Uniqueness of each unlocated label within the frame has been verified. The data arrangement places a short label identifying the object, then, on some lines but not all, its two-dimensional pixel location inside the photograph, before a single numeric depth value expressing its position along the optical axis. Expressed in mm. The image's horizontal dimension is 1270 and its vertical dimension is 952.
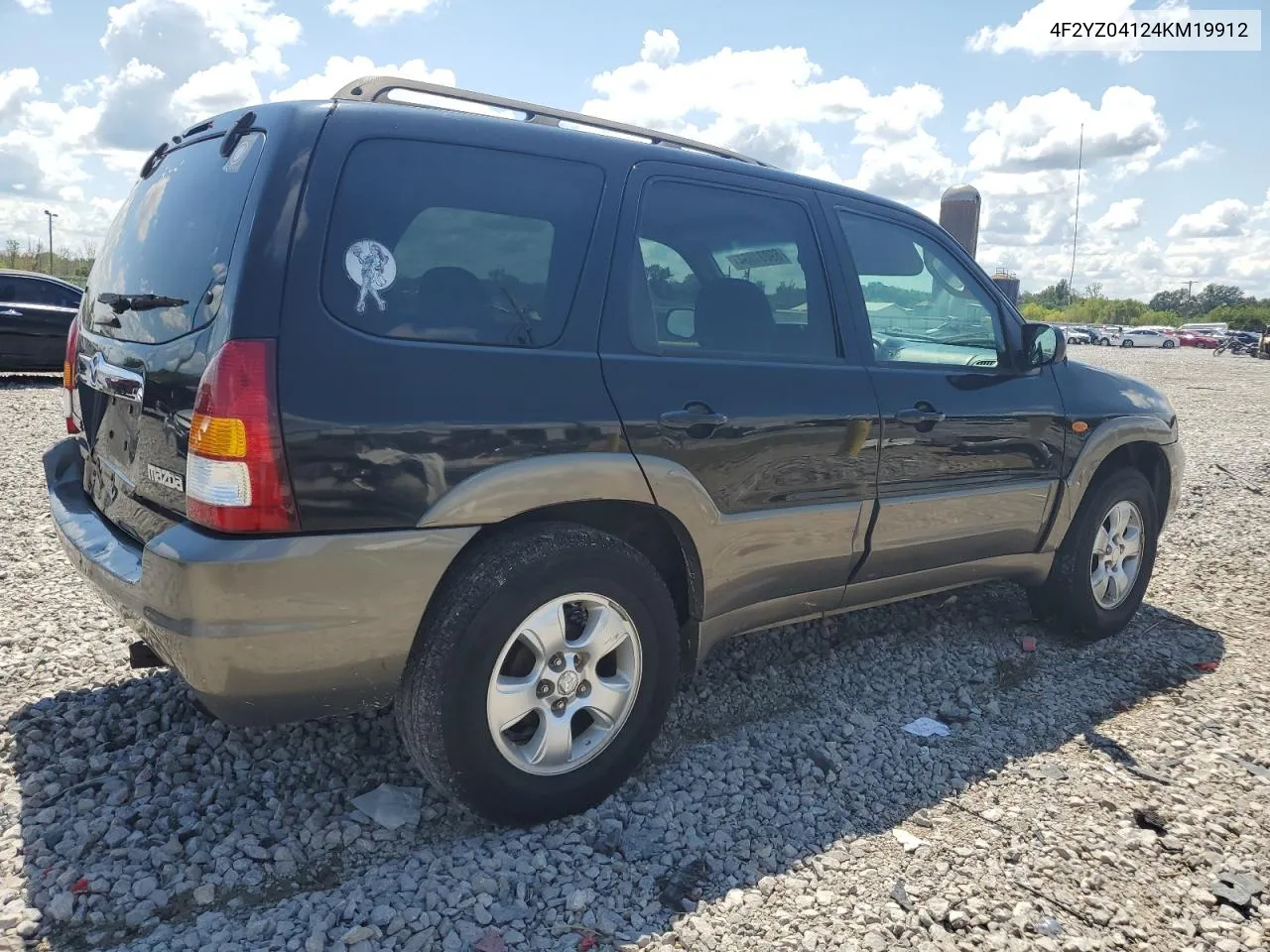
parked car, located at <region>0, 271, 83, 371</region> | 11750
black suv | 2170
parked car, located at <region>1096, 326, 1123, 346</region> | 58125
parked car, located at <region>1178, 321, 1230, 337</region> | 60897
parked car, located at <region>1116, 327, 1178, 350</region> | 57188
